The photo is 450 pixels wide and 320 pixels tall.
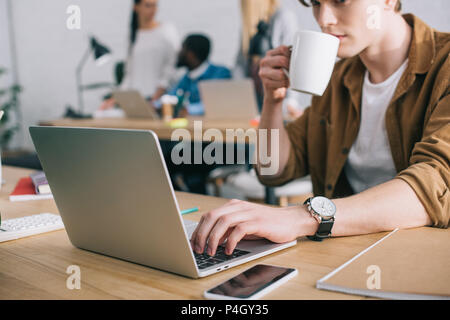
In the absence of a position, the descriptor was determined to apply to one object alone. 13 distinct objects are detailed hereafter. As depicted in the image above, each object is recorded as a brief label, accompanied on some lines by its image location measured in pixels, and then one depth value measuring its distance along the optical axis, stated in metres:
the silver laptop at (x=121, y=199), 0.53
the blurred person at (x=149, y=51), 3.58
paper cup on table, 2.53
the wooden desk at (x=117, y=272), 0.54
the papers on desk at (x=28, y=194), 1.08
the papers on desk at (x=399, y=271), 0.51
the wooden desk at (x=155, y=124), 1.90
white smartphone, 0.51
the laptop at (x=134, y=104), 2.54
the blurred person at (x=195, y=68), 3.29
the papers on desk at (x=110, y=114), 2.93
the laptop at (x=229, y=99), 2.22
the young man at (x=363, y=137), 0.71
